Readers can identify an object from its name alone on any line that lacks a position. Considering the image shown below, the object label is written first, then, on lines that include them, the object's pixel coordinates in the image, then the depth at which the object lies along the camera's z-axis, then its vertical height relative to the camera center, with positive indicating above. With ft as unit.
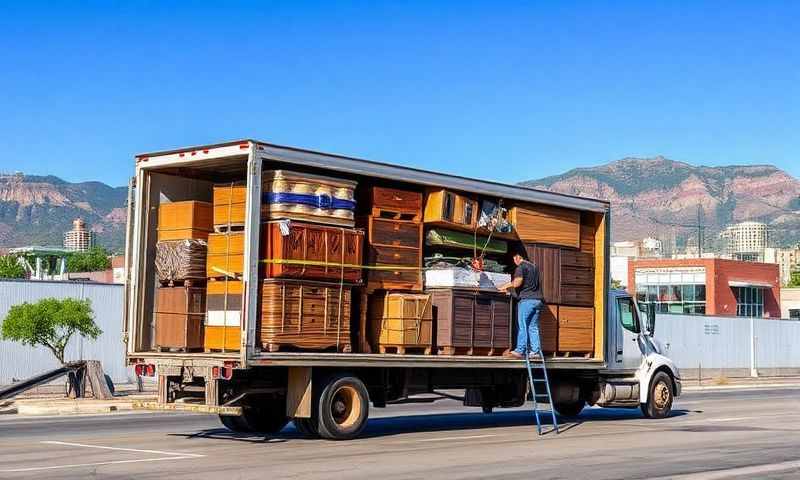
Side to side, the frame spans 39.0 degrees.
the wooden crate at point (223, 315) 50.24 +0.81
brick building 261.44 +13.46
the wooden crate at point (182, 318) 53.16 +0.66
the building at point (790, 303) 323.08 +11.59
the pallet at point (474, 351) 56.73 -0.69
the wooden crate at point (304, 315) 49.39 +0.86
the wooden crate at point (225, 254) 50.49 +3.55
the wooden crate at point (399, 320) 55.01 +0.78
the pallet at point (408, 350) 55.11 -0.66
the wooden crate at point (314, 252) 49.85 +3.74
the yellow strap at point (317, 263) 49.65 +3.24
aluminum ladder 58.85 -2.20
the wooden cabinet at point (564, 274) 62.54 +3.68
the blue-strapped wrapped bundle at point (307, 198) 50.39 +6.21
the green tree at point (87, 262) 512.63 +31.58
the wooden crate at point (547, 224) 61.57 +6.38
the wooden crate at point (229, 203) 51.44 +5.96
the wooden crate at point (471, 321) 56.54 +0.83
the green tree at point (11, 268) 436.76 +23.88
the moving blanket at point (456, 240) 57.57 +5.04
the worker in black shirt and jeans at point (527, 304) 59.36 +1.82
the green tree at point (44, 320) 97.19 +0.81
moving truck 50.03 +0.18
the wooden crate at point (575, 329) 63.57 +0.60
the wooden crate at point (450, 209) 56.54 +6.49
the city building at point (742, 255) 497.46 +43.57
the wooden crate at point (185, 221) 53.47 +5.32
